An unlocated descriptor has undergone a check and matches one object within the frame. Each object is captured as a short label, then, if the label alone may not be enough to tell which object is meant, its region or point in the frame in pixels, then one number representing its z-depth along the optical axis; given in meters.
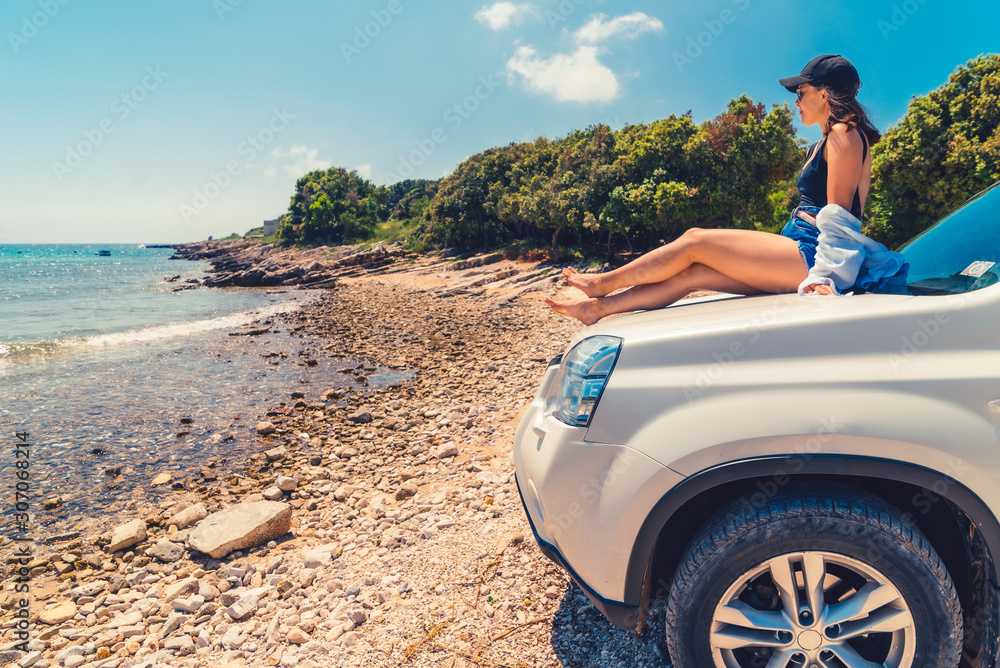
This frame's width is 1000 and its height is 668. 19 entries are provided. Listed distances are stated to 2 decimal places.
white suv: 1.61
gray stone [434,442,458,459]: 5.82
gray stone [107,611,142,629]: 3.39
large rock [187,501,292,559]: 4.17
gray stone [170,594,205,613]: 3.44
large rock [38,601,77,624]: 3.52
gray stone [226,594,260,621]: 3.28
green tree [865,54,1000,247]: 14.90
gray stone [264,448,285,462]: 6.24
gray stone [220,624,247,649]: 2.98
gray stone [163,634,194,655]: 3.02
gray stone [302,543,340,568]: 3.84
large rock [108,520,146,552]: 4.45
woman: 2.64
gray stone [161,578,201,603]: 3.65
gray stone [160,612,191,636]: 3.25
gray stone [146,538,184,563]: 4.22
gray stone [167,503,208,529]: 4.81
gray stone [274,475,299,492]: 5.31
